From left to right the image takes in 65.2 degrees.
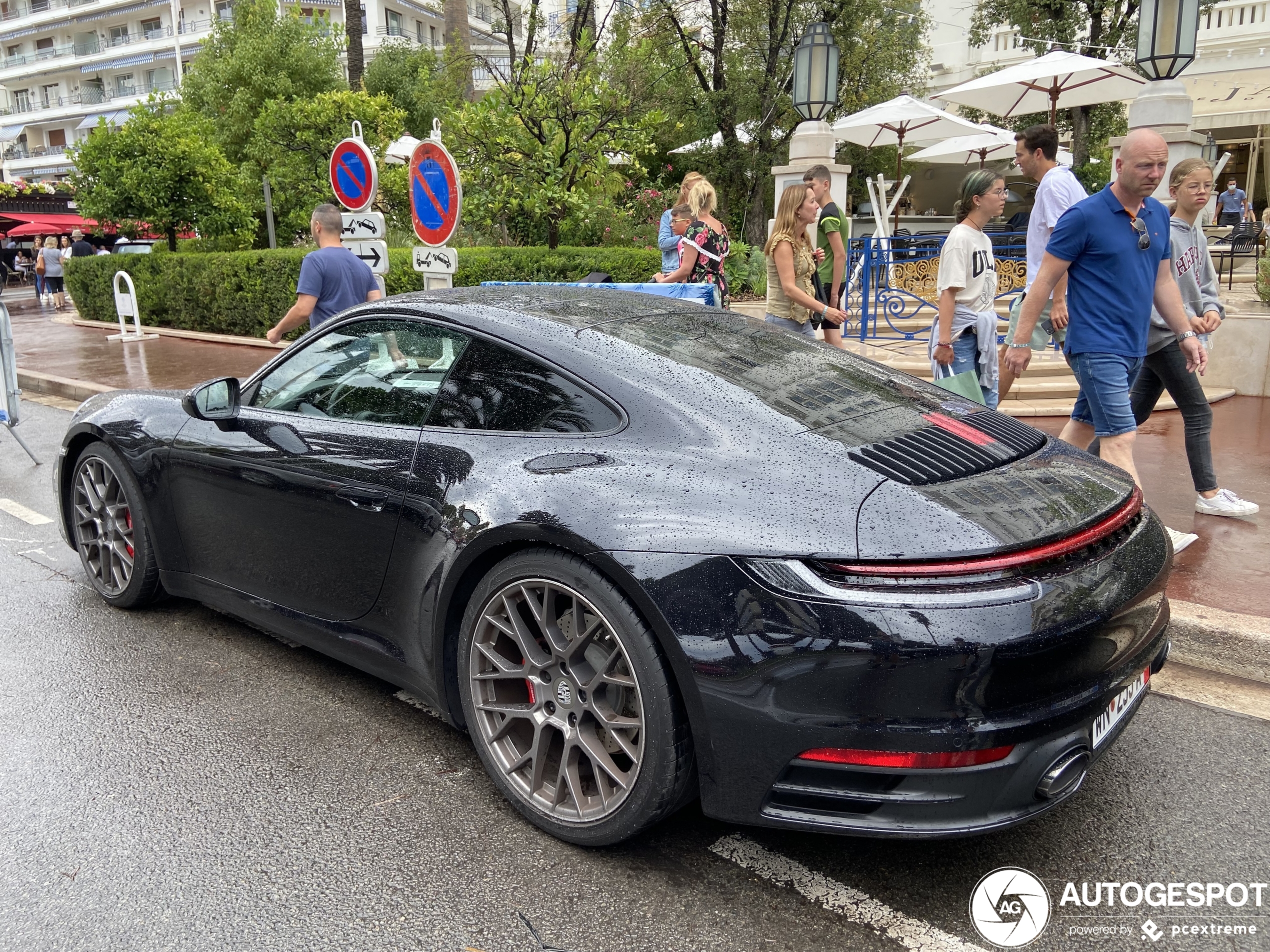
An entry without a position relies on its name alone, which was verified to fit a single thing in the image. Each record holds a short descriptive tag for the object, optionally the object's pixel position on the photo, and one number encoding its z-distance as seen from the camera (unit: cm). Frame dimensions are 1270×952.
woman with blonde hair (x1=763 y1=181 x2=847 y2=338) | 610
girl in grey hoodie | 504
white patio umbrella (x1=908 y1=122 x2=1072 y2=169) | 1773
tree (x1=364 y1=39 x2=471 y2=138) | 2852
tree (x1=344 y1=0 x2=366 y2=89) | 1977
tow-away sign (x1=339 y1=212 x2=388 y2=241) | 778
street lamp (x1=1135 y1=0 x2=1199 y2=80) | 859
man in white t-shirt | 555
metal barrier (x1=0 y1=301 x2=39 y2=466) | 767
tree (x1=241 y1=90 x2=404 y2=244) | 1562
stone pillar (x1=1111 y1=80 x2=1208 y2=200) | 893
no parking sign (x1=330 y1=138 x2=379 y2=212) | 748
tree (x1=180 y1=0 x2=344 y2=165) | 2162
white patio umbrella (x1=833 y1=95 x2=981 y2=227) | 1476
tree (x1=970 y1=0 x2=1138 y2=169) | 1917
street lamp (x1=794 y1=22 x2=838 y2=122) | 1177
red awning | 3412
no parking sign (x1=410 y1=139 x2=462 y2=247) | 684
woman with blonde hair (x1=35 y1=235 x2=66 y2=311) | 2630
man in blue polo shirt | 435
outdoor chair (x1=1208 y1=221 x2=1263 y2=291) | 1503
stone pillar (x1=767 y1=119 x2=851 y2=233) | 1167
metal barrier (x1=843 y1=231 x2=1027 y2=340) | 1055
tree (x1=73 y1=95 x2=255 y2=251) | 1677
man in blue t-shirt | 631
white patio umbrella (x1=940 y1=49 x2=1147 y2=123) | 1314
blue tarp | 666
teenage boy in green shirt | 714
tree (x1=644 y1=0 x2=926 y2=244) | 1869
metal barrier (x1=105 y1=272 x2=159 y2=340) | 1596
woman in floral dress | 766
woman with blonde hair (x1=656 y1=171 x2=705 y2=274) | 811
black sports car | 220
